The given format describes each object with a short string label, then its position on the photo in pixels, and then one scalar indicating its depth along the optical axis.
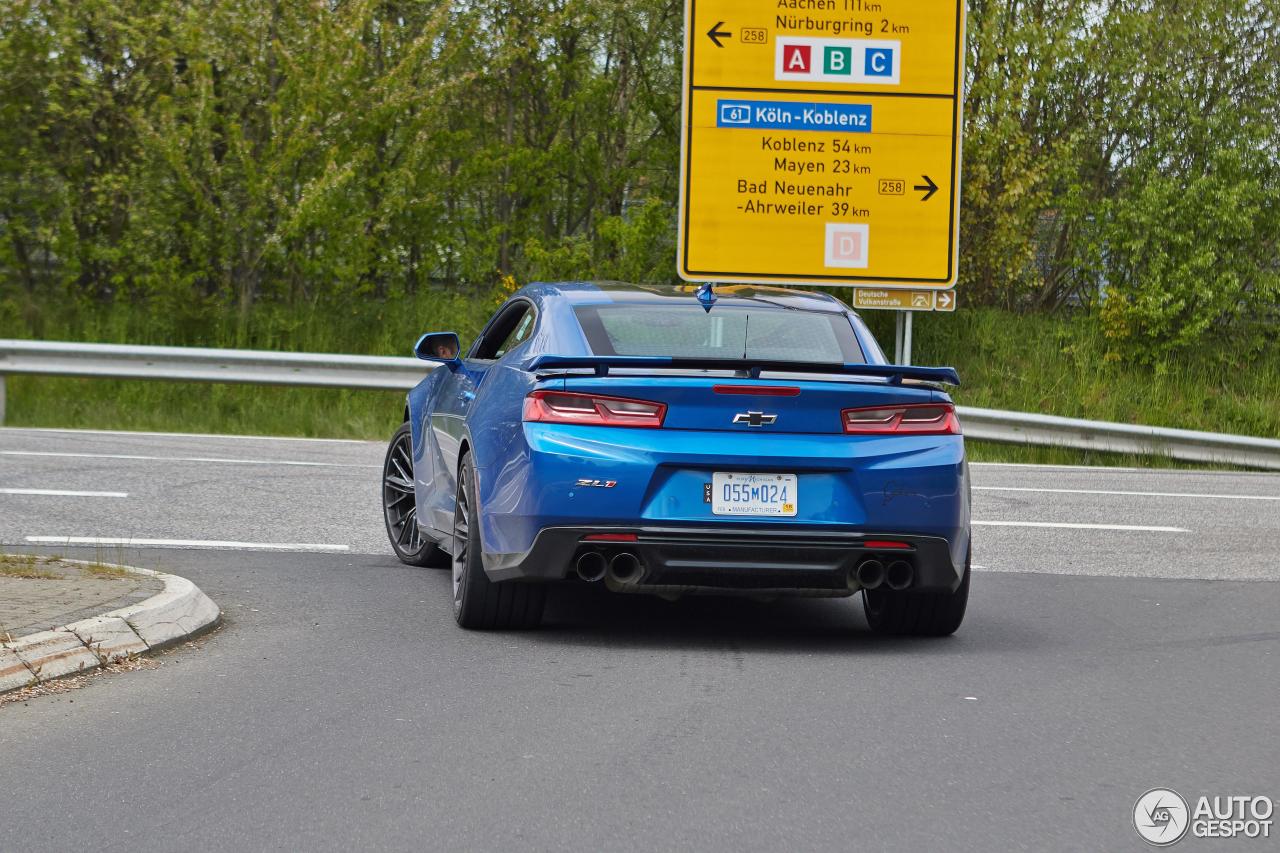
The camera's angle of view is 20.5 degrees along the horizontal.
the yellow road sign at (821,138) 35.99
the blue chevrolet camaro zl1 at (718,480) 12.78
